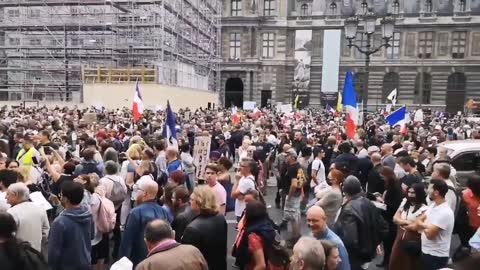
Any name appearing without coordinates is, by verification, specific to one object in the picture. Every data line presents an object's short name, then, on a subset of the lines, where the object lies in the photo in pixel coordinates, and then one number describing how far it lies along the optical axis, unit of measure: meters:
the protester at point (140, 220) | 5.09
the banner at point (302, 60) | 52.56
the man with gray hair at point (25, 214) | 4.84
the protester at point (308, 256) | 3.46
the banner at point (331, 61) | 48.53
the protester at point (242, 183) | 7.07
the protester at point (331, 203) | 5.68
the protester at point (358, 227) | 4.95
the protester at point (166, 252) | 3.53
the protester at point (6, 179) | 5.66
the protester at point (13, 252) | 3.61
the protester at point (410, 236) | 5.39
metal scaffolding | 32.59
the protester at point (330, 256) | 3.77
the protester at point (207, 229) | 4.46
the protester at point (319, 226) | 4.26
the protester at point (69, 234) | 4.55
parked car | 9.77
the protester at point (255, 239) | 4.24
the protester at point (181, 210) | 5.23
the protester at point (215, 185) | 6.53
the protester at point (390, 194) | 6.97
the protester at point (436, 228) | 5.05
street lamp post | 15.56
